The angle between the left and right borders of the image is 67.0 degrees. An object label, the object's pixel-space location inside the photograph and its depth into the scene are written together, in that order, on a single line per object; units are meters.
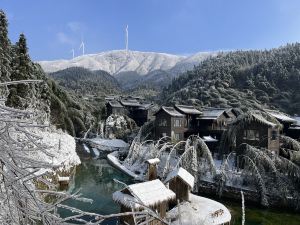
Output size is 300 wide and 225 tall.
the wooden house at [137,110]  52.51
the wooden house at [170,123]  32.02
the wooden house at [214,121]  32.65
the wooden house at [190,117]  33.67
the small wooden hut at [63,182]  18.23
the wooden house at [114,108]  53.09
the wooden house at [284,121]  27.45
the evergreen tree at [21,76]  24.43
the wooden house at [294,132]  27.86
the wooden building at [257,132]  23.44
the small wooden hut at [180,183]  15.96
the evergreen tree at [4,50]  22.07
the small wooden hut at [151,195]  12.92
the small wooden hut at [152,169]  17.26
